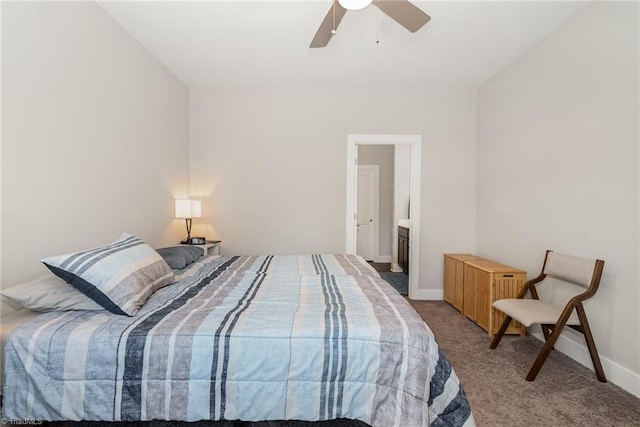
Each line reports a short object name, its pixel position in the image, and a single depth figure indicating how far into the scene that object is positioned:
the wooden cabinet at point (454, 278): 3.27
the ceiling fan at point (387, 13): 1.61
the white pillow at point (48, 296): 1.31
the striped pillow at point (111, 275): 1.35
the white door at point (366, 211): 6.28
